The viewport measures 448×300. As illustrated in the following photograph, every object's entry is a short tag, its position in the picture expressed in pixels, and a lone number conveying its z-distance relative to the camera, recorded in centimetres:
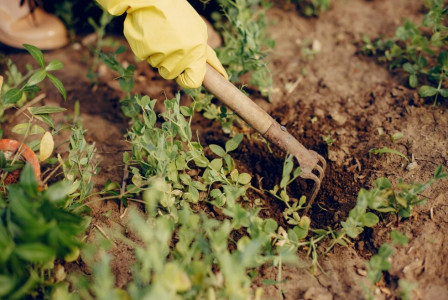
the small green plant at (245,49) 84
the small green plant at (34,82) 74
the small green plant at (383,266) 69
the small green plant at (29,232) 64
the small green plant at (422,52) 86
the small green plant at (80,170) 76
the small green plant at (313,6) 100
